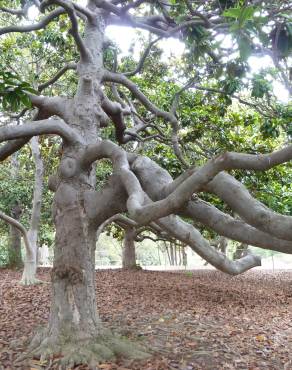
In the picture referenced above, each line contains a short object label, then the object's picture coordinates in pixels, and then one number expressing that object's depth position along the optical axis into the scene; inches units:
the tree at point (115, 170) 147.2
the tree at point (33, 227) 408.2
